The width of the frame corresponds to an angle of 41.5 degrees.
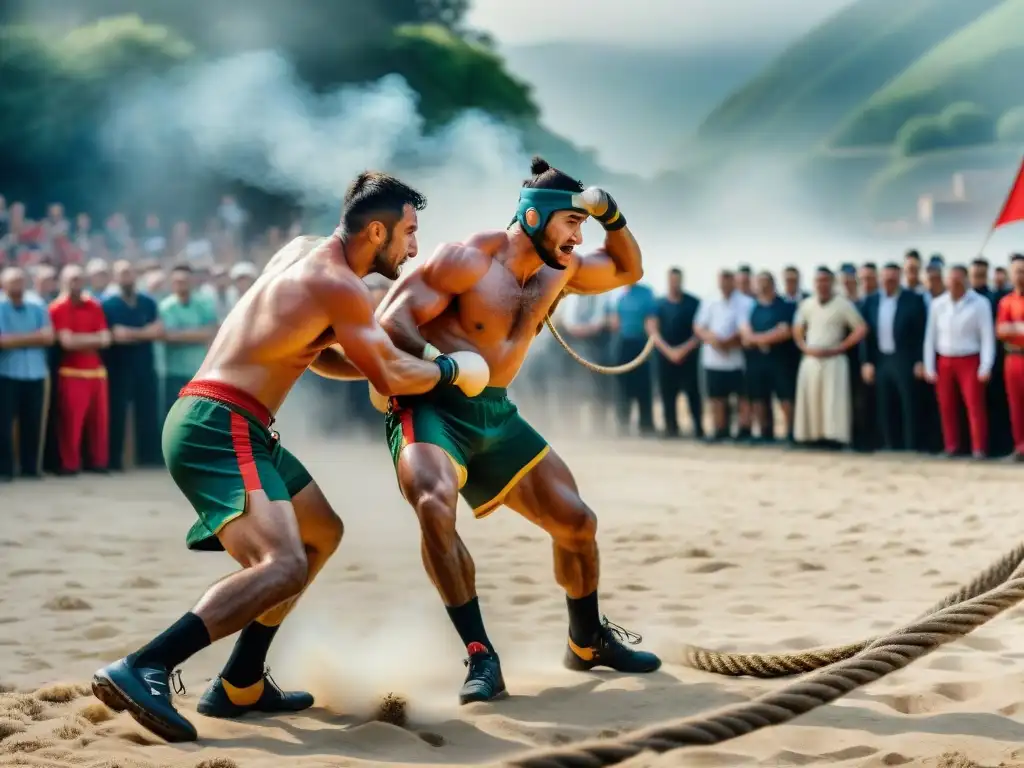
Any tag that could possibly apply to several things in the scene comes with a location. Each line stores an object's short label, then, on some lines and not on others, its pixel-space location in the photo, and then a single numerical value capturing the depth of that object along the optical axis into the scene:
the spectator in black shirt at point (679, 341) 13.46
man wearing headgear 4.40
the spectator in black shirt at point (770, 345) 12.58
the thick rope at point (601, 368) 4.99
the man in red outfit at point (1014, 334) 10.73
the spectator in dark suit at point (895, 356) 11.75
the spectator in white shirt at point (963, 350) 11.16
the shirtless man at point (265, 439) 3.77
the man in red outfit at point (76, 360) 10.92
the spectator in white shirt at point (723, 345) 13.09
